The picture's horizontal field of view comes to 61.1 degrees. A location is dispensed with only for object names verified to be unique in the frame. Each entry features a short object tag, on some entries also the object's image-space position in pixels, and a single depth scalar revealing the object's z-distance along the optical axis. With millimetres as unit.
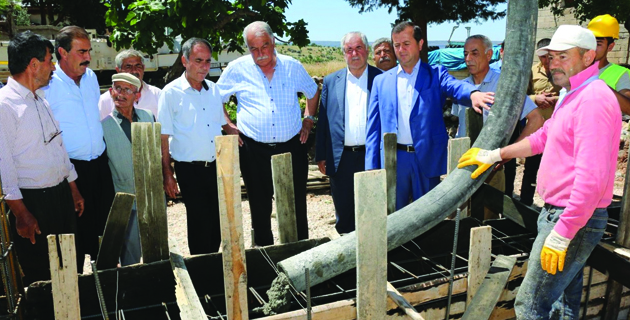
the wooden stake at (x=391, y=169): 3768
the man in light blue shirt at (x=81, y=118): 3742
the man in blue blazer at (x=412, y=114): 4023
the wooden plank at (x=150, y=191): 3068
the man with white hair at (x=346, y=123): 4445
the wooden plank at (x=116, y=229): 3141
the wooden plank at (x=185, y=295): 2521
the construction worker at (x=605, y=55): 3758
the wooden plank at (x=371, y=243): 2352
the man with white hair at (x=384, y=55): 5285
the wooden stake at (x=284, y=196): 3525
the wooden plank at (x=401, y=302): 2531
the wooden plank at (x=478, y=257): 2852
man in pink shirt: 2477
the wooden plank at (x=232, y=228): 2283
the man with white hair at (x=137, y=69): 4785
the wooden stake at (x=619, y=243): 3141
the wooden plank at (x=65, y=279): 2420
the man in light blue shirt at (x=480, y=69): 4590
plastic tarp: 18938
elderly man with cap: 3953
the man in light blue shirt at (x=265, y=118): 4332
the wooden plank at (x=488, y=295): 2947
